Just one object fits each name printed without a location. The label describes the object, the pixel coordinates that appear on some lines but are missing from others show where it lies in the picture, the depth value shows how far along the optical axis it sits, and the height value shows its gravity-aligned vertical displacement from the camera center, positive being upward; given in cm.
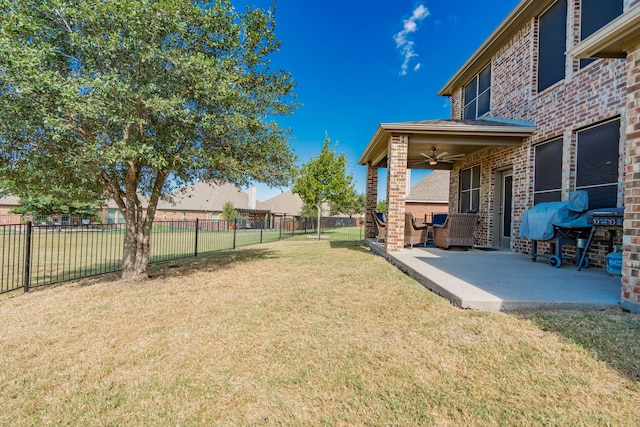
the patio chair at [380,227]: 885 -37
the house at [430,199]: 2148 +129
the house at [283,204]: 4456 +122
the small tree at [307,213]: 3190 -5
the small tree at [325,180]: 1653 +192
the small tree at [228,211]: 3444 -13
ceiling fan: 907 +205
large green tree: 392 +169
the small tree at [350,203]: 1755 +78
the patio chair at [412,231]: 794 -43
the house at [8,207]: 3032 -44
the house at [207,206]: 3512 +42
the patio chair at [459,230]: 729 -33
